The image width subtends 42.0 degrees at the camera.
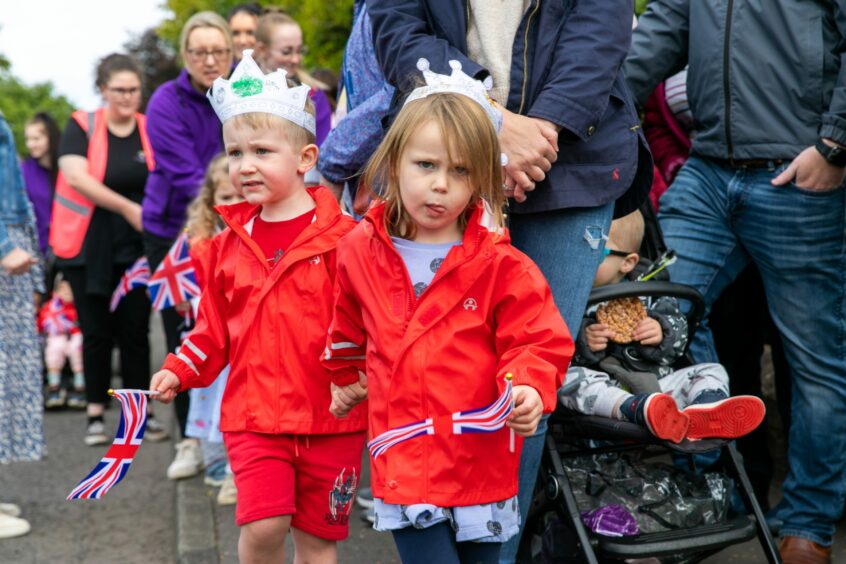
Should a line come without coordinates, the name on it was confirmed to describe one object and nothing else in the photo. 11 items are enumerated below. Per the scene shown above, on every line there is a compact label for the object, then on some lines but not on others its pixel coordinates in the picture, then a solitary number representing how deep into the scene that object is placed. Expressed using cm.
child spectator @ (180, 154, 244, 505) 525
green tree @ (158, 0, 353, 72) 1374
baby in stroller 336
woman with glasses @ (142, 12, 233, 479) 614
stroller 348
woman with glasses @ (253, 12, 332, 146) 619
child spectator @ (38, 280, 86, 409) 896
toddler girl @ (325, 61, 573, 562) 283
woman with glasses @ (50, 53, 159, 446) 709
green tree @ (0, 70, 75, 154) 4392
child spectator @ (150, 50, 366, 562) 335
